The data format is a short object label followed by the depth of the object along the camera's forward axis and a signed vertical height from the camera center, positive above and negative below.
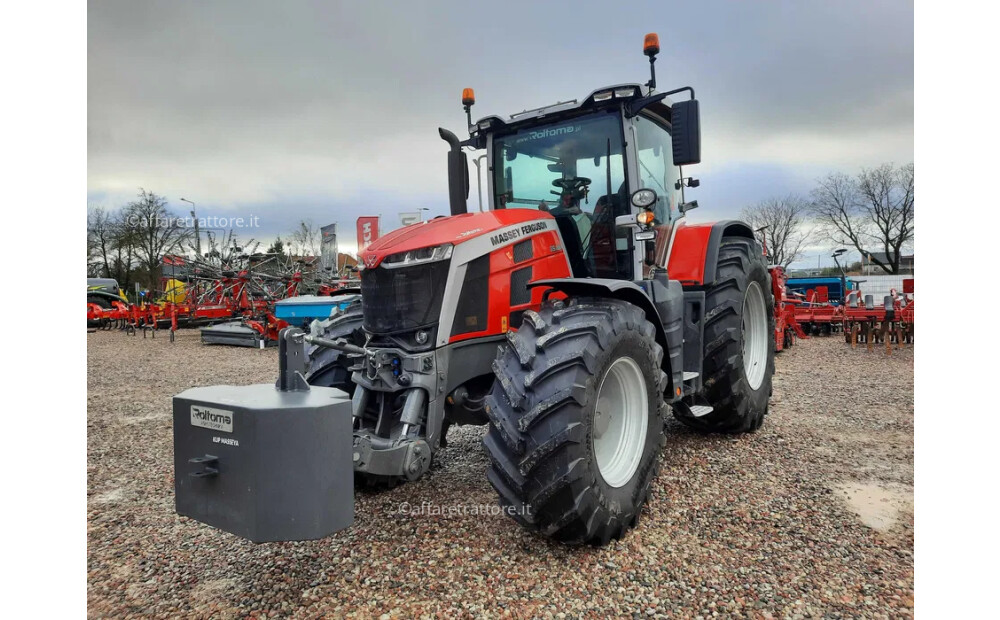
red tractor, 2.68 -0.10
